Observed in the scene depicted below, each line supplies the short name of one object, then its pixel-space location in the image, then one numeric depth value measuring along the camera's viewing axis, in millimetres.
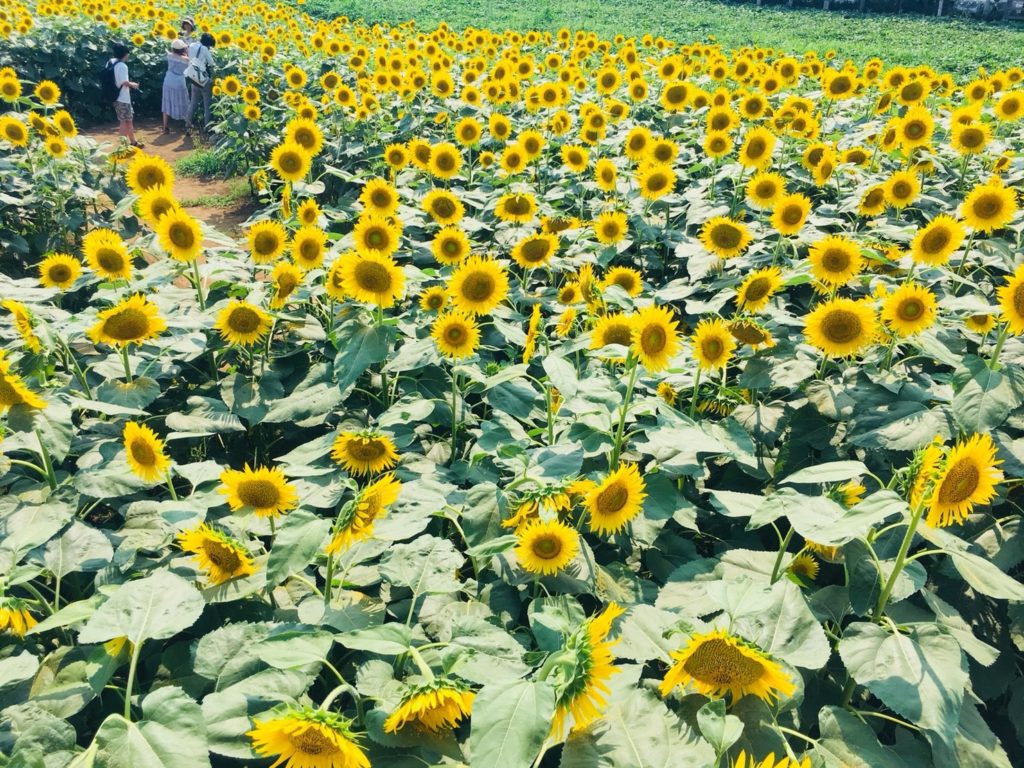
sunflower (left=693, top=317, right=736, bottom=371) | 2383
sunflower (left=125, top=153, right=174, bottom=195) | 3994
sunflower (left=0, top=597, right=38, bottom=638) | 1675
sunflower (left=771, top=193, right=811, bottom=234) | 3453
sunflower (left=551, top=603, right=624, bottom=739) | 1303
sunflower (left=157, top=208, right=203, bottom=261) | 3293
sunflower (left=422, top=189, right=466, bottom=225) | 4012
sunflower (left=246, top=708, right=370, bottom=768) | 1249
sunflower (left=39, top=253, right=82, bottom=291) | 3525
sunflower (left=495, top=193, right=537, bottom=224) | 4164
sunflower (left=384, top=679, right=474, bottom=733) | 1332
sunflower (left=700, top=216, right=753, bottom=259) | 3418
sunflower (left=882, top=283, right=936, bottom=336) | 2559
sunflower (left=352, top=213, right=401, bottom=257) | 3279
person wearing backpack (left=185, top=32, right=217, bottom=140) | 12594
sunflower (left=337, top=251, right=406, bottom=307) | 2744
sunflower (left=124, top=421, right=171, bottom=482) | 2131
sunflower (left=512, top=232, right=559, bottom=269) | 3557
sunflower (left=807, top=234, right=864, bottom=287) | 2986
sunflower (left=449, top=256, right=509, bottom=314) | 2785
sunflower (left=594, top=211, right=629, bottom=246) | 3961
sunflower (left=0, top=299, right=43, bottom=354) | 2422
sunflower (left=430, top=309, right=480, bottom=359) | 2561
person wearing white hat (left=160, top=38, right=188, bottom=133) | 13107
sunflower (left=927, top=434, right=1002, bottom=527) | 1479
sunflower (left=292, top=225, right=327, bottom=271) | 3293
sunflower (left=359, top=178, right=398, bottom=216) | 3814
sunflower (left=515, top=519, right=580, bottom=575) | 1783
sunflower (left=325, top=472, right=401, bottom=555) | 1663
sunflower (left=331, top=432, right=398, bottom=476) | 2236
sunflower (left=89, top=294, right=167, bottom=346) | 2609
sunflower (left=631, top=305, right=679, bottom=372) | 2143
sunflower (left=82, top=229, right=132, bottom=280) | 3221
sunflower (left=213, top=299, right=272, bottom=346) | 2834
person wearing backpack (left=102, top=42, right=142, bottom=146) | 12758
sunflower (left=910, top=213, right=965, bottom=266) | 2947
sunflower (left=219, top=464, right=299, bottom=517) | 1943
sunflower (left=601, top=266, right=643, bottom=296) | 3398
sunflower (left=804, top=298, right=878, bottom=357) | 2535
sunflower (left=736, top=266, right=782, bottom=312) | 2805
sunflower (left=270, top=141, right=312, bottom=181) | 4547
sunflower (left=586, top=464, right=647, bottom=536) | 1887
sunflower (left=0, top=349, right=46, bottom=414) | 2117
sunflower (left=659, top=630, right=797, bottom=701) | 1411
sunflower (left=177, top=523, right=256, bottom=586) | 1818
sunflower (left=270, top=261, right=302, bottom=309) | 3068
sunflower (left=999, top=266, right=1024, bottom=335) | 2184
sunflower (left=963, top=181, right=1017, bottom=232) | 3258
